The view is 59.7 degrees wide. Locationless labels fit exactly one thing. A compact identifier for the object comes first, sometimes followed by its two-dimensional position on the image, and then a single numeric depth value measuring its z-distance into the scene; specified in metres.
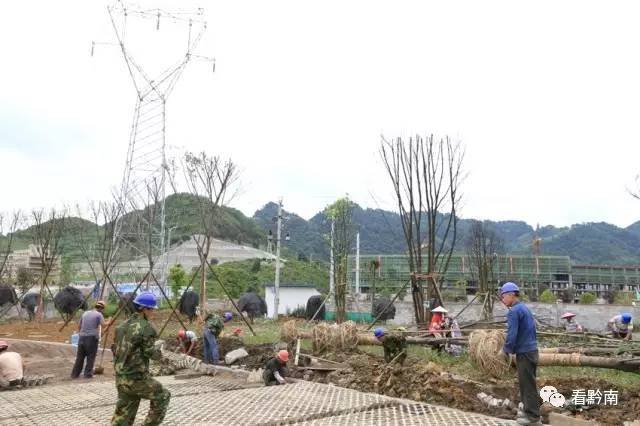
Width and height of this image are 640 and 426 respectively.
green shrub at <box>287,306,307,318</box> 26.06
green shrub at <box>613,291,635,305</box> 29.12
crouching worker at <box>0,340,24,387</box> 9.25
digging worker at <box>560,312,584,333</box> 12.39
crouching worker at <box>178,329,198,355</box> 11.95
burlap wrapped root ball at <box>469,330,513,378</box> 8.01
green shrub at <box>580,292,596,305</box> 25.62
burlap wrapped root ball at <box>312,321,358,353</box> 11.07
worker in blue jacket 5.80
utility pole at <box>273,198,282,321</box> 23.89
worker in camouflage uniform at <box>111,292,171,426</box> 5.39
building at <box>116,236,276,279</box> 50.97
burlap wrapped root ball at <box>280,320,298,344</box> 12.01
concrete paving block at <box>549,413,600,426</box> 5.65
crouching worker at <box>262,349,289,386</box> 8.67
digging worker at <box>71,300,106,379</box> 10.22
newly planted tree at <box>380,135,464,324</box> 12.16
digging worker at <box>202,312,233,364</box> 10.73
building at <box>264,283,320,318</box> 31.17
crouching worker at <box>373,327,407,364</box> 9.47
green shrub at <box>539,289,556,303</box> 27.93
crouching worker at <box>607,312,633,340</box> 10.62
